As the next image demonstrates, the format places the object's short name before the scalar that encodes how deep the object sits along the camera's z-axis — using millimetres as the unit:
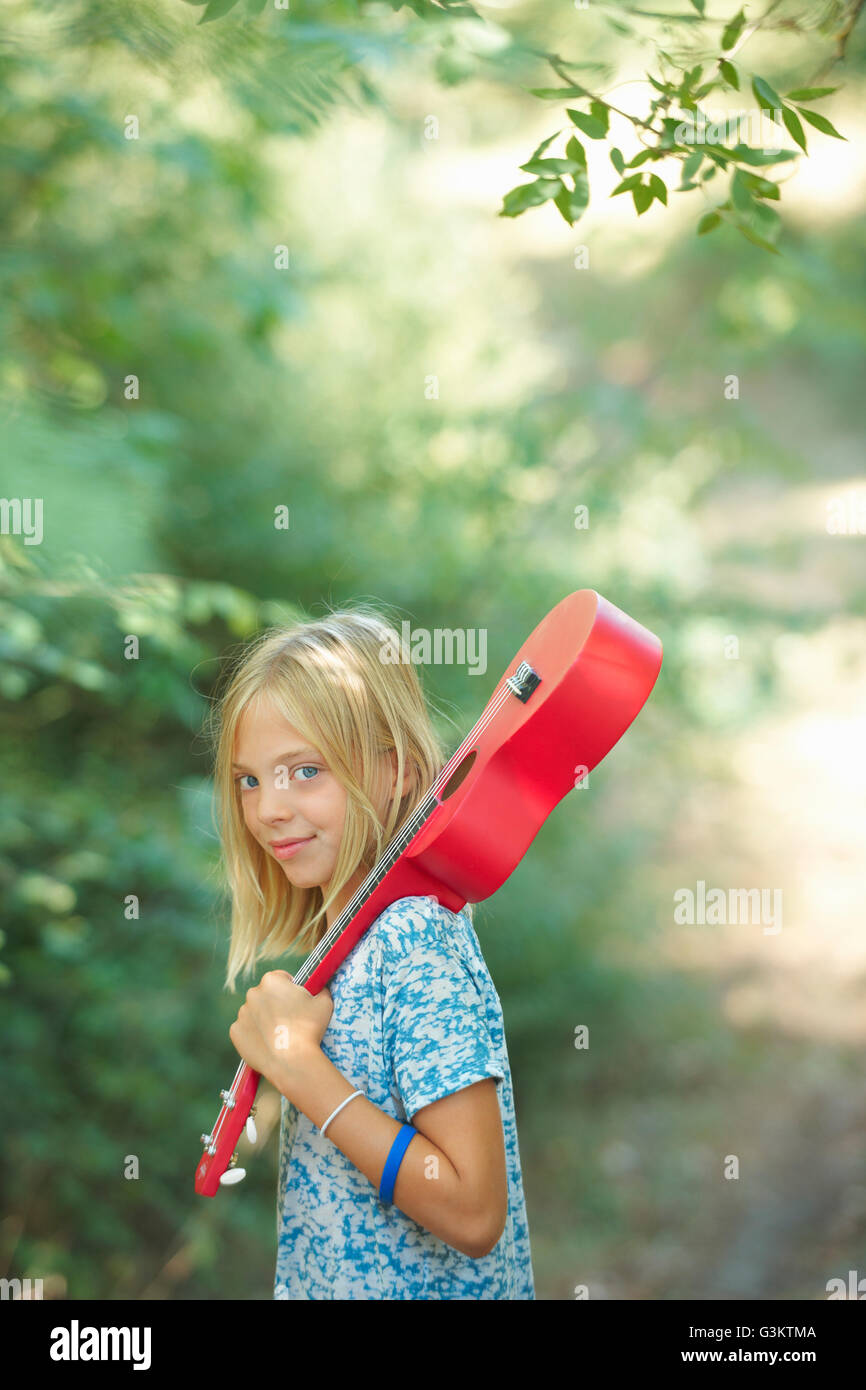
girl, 1948
